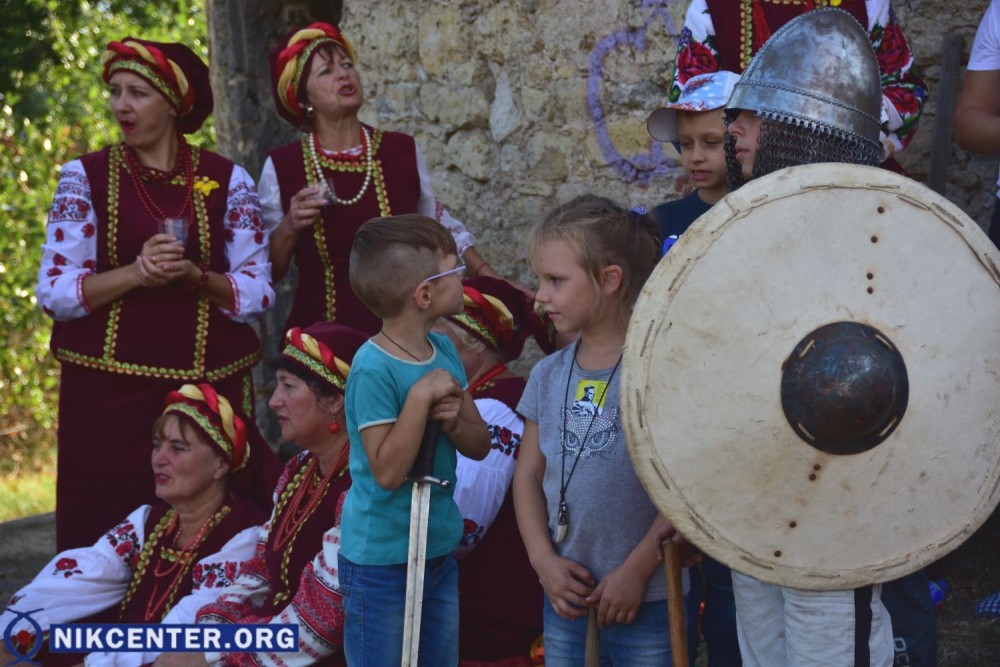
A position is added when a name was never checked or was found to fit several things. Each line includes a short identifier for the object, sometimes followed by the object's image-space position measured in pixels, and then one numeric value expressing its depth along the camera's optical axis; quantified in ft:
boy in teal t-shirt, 9.50
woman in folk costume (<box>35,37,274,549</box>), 13.74
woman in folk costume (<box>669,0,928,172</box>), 12.07
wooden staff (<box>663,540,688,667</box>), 8.63
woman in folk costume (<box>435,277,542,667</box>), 11.37
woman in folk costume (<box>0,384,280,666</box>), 12.94
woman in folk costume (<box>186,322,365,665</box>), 11.27
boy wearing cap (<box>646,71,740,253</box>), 10.98
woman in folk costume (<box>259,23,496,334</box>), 14.48
